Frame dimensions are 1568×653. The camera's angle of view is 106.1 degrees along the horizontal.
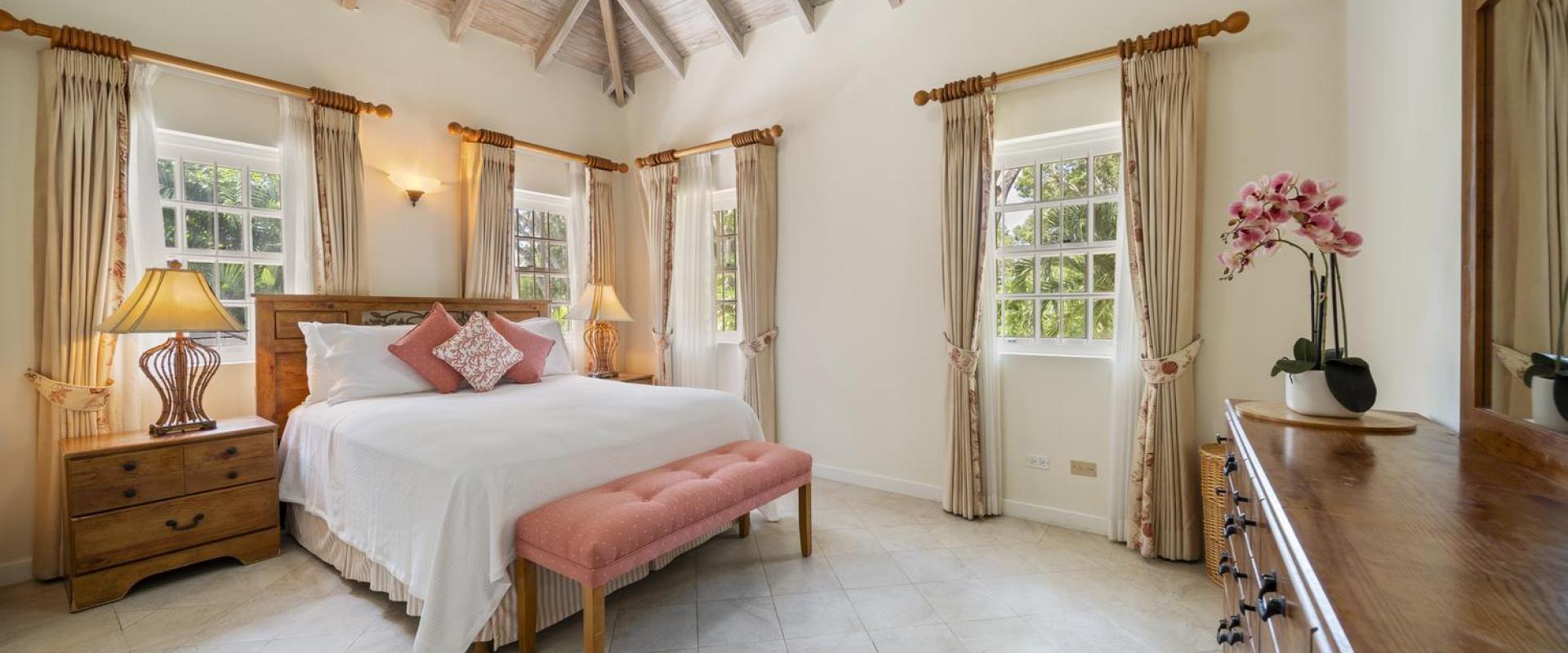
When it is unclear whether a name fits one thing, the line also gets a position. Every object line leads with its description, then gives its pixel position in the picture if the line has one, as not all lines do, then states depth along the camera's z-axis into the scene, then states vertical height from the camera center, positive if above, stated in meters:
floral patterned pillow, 3.17 -0.15
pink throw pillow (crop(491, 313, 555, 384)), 3.47 -0.13
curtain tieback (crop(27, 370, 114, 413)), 2.53 -0.28
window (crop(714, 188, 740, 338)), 4.50 +0.45
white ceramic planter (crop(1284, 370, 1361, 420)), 1.58 -0.21
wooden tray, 1.43 -0.26
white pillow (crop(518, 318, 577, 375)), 3.85 -0.15
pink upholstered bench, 1.78 -0.64
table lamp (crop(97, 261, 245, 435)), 2.46 +0.02
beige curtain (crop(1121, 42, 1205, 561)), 2.67 +0.20
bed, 1.84 -0.51
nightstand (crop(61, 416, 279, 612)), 2.27 -0.72
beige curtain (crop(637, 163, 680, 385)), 4.64 +0.73
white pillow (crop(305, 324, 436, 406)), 2.93 -0.20
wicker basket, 2.45 -0.77
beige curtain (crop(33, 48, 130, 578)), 2.55 +0.39
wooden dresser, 0.54 -0.27
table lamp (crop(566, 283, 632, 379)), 4.38 +0.05
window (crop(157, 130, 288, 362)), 2.99 +0.60
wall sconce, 3.75 +0.92
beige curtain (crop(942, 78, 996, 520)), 3.22 +0.29
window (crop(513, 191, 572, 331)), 4.50 +0.60
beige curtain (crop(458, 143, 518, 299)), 4.03 +0.76
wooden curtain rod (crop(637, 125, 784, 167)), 4.06 +1.31
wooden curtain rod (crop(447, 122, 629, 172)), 3.97 +1.32
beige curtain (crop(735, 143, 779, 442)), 4.11 +0.43
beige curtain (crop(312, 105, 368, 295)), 3.33 +0.72
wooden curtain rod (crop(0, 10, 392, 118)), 2.49 +1.29
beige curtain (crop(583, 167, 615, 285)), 4.78 +0.80
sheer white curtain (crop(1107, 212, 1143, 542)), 2.89 -0.37
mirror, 0.99 +0.21
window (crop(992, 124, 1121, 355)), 3.07 +0.45
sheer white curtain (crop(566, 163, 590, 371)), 4.75 +0.70
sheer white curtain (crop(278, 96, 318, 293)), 3.27 +0.76
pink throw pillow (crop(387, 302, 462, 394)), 3.11 -0.14
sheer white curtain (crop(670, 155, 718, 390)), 4.54 +0.39
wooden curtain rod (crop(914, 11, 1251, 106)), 2.57 +1.29
